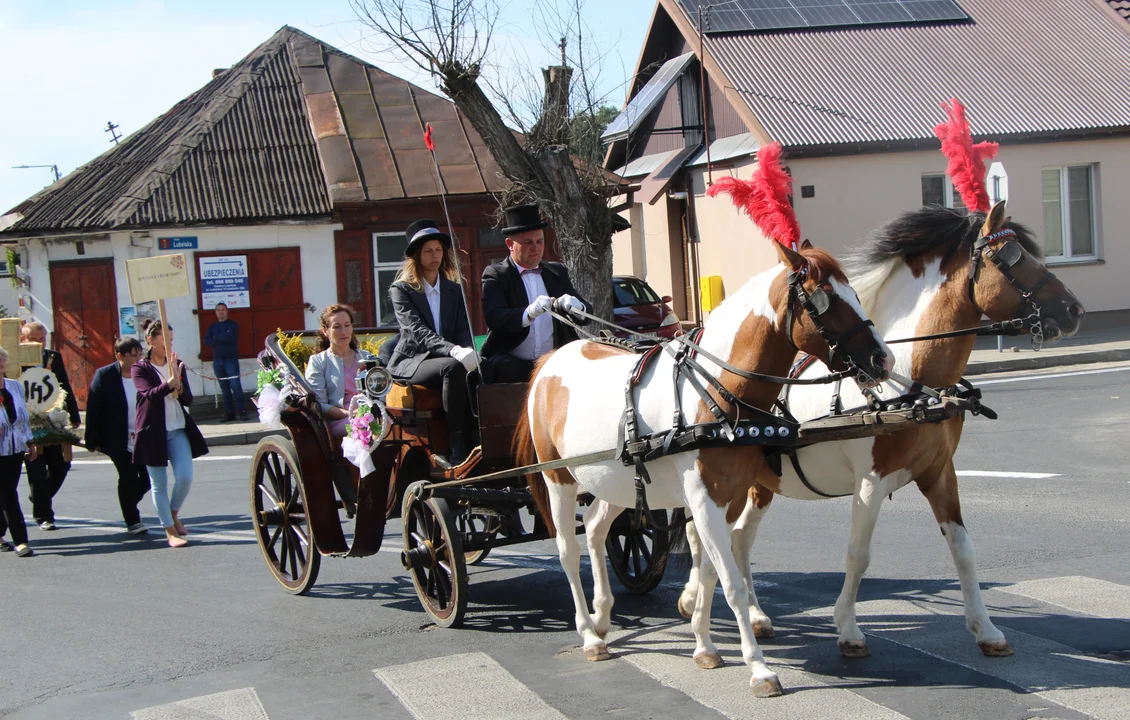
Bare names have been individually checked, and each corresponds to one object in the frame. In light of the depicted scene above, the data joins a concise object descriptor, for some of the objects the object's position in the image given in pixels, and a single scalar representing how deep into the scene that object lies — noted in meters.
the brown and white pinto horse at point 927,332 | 5.39
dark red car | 19.53
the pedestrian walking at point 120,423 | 10.35
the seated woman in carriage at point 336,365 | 8.02
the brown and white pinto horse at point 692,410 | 4.91
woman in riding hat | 6.80
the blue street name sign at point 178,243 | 20.62
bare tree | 17.34
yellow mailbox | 23.47
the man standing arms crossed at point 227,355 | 19.80
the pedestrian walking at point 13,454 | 9.59
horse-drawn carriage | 6.62
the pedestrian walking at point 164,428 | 9.73
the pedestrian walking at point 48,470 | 10.77
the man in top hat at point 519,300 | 6.84
